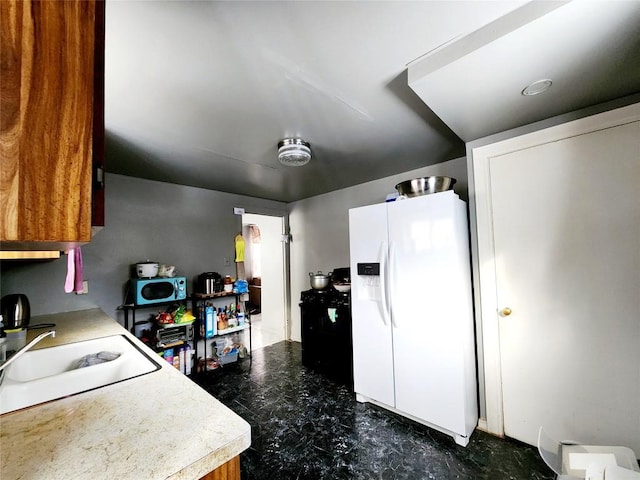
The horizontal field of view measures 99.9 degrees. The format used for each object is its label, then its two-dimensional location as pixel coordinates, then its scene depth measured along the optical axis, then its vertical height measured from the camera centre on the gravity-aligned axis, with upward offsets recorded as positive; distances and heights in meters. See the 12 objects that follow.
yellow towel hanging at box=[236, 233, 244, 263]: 3.71 +0.09
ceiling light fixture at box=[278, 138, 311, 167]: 2.08 +0.80
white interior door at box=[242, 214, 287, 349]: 4.32 -0.45
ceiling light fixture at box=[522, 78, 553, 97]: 1.35 +0.83
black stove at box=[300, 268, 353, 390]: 2.83 -0.90
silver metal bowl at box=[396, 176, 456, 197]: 2.13 +0.52
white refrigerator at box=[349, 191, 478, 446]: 1.89 -0.49
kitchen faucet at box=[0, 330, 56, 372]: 0.87 -0.32
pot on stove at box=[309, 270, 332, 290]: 3.28 -0.35
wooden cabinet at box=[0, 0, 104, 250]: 0.37 +0.21
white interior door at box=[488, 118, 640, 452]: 1.51 -0.24
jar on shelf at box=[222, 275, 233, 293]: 3.43 -0.38
